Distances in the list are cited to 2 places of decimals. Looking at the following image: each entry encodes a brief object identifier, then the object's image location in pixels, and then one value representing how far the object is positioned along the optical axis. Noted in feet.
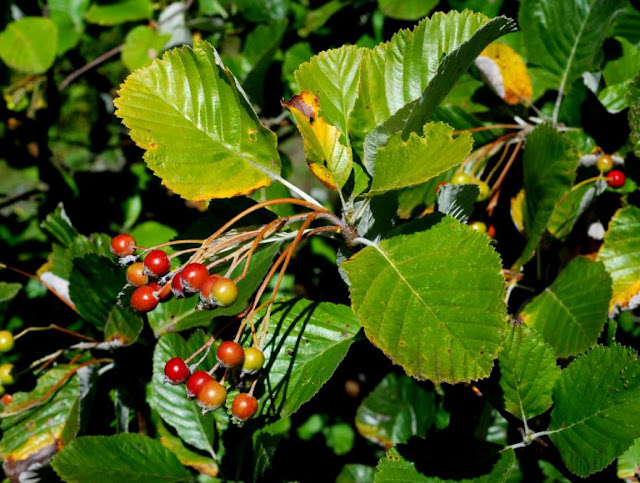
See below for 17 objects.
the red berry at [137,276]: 1.70
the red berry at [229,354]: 1.62
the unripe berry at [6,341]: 2.20
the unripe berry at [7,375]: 2.15
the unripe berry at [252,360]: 1.65
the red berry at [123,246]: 1.72
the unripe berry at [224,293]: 1.60
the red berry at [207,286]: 1.61
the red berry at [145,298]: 1.65
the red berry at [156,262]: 1.64
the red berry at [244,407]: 1.66
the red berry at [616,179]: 2.01
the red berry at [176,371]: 1.68
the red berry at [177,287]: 1.63
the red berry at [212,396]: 1.64
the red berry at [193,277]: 1.62
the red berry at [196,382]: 1.66
